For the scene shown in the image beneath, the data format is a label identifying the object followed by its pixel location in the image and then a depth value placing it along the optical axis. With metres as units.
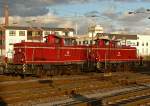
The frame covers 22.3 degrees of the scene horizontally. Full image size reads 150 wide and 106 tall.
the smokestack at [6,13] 75.81
